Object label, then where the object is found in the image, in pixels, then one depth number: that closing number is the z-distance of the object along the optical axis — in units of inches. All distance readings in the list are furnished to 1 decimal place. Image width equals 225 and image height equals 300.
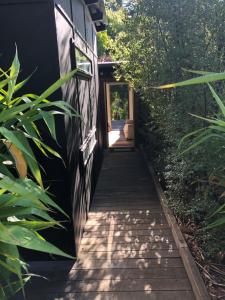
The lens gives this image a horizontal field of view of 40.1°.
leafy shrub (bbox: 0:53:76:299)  38.9
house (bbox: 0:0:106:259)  96.3
